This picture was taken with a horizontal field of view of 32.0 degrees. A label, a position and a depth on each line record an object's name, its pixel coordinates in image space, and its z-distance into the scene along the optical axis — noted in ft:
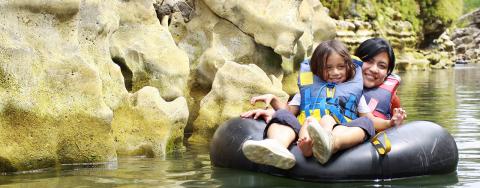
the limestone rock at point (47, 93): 24.88
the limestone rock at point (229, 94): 33.76
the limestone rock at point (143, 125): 29.37
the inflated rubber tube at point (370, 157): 22.80
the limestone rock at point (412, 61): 131.34
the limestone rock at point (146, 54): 33.06
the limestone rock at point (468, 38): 203.82
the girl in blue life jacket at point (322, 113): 22.15
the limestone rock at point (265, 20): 40.11
